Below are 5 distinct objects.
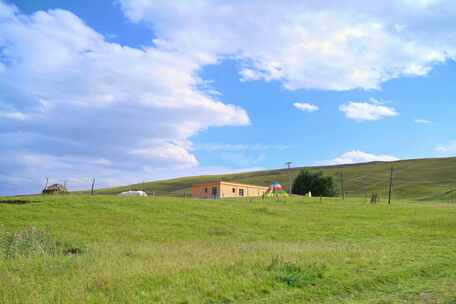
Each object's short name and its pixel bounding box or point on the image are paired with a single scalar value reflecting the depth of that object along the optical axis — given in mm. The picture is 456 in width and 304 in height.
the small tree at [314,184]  89062
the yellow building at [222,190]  68188
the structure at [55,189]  61772
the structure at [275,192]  64188
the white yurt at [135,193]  65906
